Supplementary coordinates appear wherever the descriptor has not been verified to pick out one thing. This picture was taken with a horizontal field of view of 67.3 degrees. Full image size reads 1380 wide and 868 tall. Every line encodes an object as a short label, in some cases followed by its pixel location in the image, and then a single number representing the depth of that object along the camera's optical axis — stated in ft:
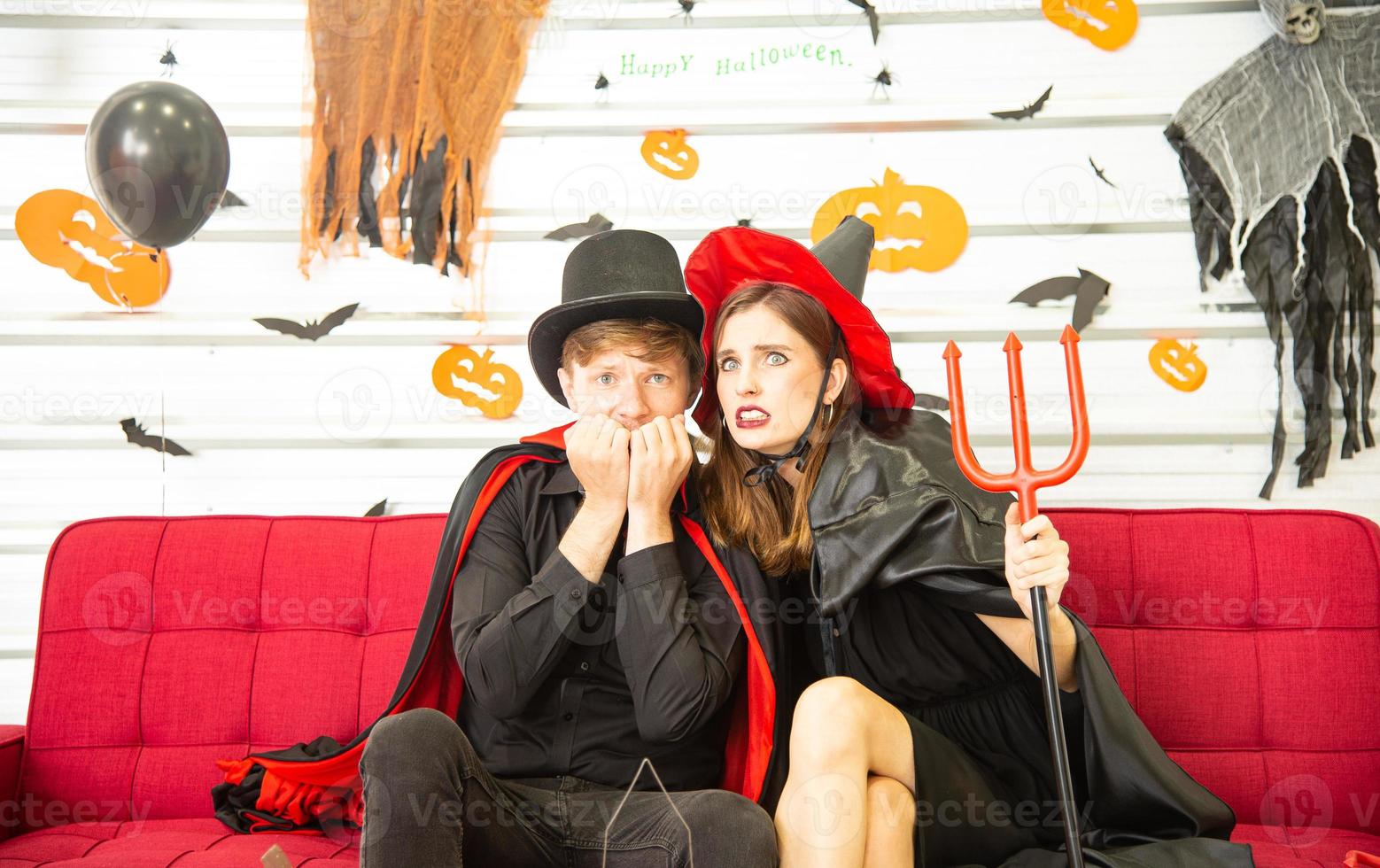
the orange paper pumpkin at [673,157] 9.98
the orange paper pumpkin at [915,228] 9.79
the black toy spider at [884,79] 9.90
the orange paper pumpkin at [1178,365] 9.50
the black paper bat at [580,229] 9.94
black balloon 8.70
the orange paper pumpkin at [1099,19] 9.74
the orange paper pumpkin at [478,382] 9.95
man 5.81
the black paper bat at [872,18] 9.92
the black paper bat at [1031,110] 9.77
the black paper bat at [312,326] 9.97
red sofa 7.50
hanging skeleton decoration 9.32
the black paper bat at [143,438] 9.98
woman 5.74
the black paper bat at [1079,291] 9.61
